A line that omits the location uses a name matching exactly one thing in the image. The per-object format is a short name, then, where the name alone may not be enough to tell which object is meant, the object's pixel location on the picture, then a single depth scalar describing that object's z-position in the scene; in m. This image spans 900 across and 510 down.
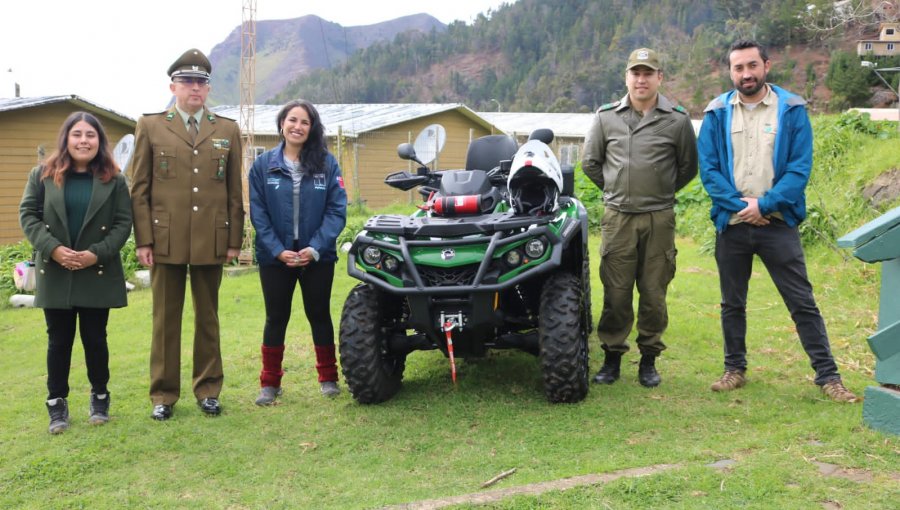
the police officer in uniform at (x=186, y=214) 4.76
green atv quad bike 4.56
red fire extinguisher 4.90
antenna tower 10.41
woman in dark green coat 4.55
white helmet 4.78
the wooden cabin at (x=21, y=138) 16.06
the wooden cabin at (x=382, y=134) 22.27
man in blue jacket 4.68
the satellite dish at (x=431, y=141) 7.99
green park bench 3.89
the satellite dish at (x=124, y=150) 12.66
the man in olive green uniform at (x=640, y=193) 5.10
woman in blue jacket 4.97
